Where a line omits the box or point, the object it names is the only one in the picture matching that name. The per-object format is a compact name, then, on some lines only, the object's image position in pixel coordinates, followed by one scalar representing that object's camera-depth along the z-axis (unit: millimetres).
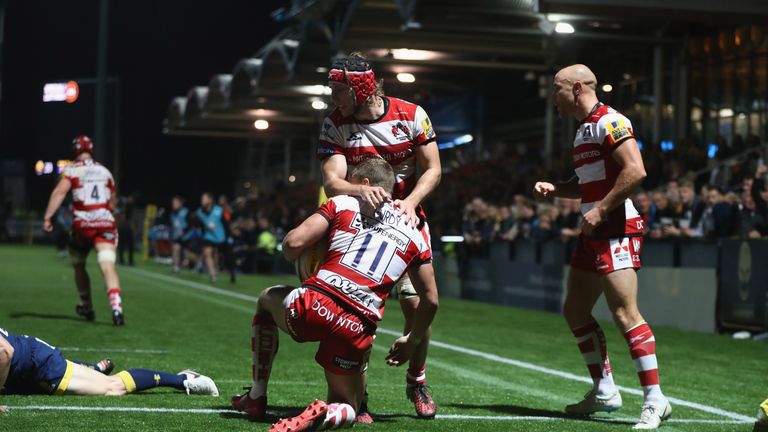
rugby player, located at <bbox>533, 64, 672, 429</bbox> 13922
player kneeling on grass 12102
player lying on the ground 13844
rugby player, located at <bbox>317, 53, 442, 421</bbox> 13797
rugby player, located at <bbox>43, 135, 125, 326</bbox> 26734
